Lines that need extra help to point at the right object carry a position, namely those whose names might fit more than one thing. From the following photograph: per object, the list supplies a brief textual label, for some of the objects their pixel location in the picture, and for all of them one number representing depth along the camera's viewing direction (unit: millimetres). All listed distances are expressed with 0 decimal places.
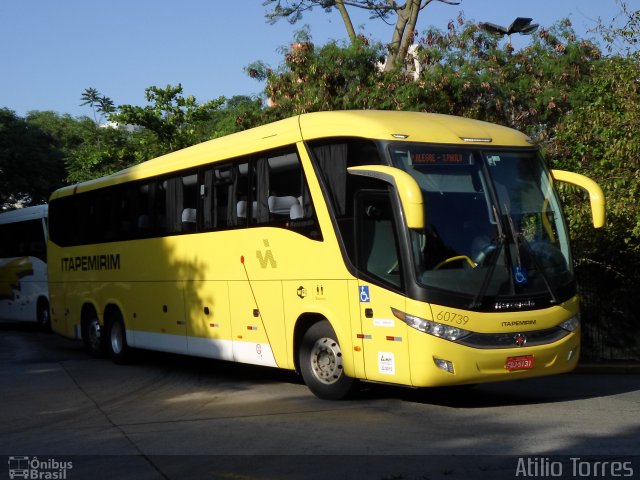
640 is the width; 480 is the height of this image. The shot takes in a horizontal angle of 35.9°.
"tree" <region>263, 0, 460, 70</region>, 23969
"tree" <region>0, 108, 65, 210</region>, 42562
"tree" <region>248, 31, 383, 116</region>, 22688
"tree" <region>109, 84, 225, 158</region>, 31062
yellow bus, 10641
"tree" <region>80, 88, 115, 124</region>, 32312
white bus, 26219
